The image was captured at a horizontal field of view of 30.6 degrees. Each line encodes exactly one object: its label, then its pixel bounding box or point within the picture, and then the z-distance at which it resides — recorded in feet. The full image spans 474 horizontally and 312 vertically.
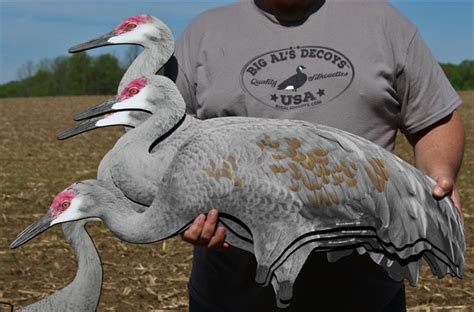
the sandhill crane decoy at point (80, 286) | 7.61
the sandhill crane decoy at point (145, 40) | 8.66
